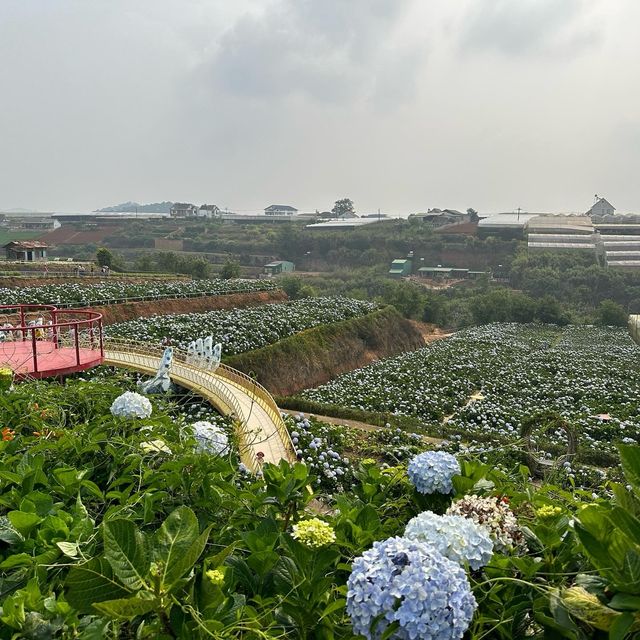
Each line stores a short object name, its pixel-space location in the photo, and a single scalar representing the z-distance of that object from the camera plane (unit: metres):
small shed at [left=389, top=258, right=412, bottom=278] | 86.44
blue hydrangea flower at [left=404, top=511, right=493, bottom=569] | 2.07
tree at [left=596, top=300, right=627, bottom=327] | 52.88
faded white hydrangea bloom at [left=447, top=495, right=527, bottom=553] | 2.31
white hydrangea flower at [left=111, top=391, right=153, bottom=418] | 4.41
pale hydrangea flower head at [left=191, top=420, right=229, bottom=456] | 3.63
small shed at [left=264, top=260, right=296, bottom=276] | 86.57
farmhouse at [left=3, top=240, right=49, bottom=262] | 49.38
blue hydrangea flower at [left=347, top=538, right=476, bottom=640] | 1.69
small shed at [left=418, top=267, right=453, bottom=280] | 86.69
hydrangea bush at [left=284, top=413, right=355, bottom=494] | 11.36
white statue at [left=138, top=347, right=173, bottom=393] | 11.89
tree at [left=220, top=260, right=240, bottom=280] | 54.88
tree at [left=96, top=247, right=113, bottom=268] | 49.22
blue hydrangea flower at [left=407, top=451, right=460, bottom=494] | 2.75
